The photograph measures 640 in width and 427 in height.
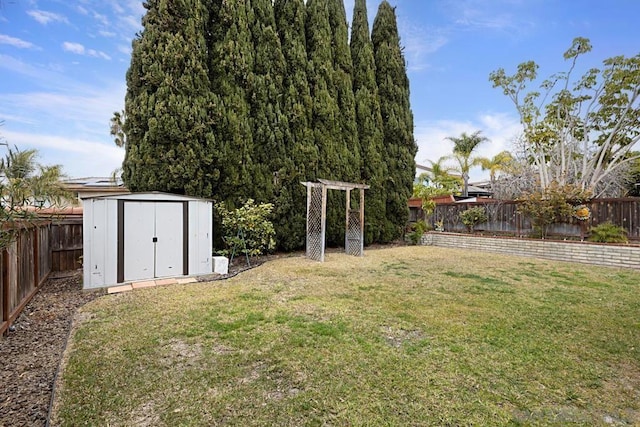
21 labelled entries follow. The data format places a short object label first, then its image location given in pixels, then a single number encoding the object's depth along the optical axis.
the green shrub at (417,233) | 12.55
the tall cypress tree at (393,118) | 12.33
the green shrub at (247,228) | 7.95
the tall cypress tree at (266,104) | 9.23
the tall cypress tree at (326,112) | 10.54
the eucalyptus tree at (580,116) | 11.98
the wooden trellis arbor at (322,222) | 8.72
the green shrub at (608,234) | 8.61
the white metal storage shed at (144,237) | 5.64
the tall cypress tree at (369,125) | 11.74
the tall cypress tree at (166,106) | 7.66
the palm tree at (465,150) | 20.34
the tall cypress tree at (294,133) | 9.75
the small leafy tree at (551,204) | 9.59
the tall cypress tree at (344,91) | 11.12
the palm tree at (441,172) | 21.22
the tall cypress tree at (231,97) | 8.55
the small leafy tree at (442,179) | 20.59
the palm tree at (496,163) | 19.22
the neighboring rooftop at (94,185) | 9.85
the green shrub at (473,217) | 12.02
